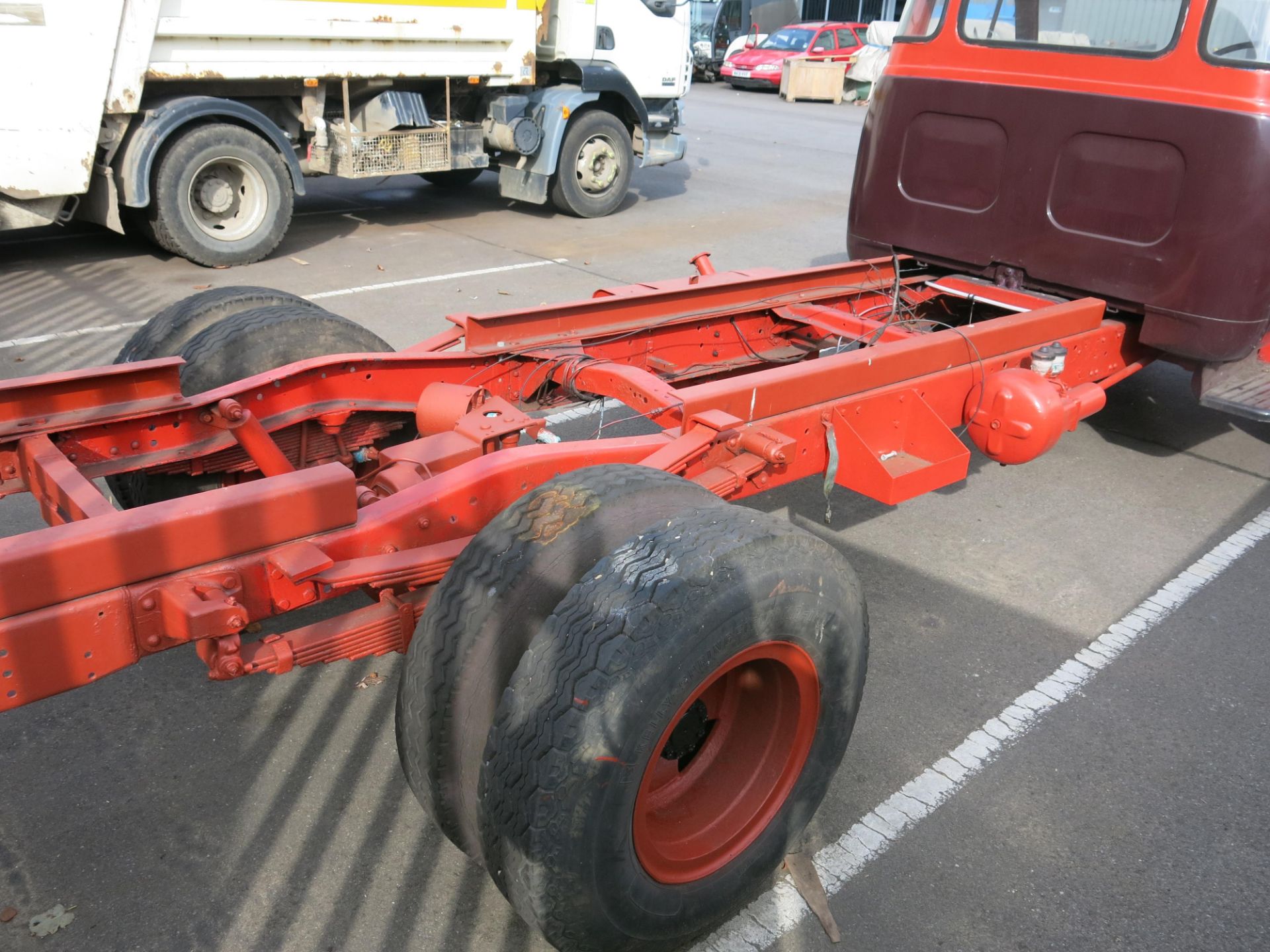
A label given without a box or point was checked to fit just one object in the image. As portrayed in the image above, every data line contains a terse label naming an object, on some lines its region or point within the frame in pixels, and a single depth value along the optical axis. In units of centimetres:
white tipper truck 761
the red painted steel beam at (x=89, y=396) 300
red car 2538
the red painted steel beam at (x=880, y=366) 326
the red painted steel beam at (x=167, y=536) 214
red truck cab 438
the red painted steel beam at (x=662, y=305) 404
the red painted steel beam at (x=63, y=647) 213
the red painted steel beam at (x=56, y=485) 259
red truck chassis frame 229
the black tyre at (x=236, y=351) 362
